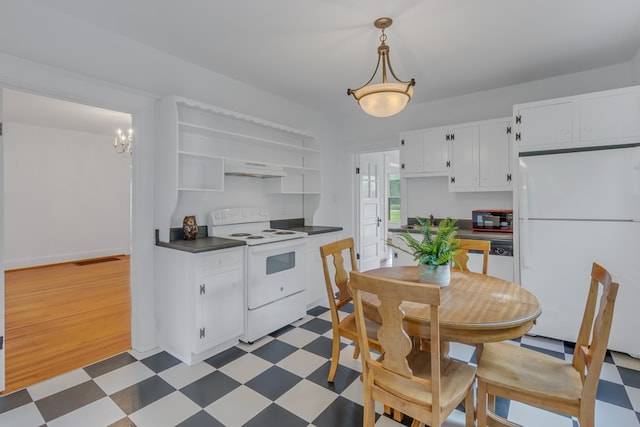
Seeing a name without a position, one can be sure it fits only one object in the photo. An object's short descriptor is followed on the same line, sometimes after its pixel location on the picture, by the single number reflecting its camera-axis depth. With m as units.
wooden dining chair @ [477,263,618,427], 1.26
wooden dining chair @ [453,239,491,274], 2.39
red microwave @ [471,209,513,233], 3.36
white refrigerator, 2.49
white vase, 1.88
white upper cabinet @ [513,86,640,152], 2.53
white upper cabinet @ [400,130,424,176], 3.86
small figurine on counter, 2.85
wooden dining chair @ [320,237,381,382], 2.04
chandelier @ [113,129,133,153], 4.98
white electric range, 2.81
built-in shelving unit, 2.59
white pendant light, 2.05
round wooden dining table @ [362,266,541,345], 1.39
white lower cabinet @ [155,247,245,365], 2.44
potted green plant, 1.83
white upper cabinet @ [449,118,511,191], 3.33
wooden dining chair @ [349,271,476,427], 1.24
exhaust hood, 3.15
